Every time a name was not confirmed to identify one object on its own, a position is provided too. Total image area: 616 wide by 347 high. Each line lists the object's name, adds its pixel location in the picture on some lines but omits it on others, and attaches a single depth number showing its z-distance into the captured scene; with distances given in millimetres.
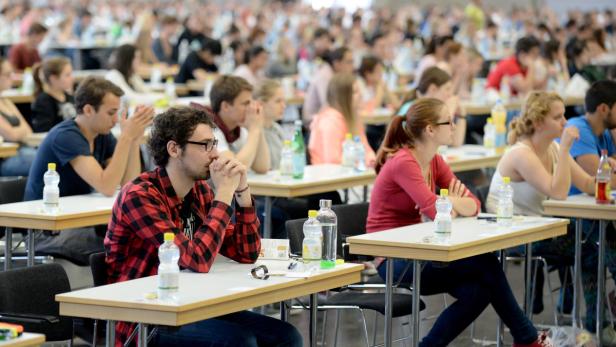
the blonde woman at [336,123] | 11343
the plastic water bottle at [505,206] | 7909
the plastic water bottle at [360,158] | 10429
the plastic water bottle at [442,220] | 7235
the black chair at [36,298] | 5846
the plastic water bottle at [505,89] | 17121
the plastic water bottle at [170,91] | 15583
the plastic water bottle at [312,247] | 6303
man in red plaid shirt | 5932
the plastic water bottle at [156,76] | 18504
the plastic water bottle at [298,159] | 9763
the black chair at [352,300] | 7195
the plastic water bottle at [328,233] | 6372
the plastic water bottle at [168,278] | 5400
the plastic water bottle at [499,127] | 12035
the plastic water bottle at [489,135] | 12069
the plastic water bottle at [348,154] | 10487
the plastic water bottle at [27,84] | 15921
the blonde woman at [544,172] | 8812
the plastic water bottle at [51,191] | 7812
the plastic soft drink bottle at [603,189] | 8629
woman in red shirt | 7383
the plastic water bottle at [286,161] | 9726
